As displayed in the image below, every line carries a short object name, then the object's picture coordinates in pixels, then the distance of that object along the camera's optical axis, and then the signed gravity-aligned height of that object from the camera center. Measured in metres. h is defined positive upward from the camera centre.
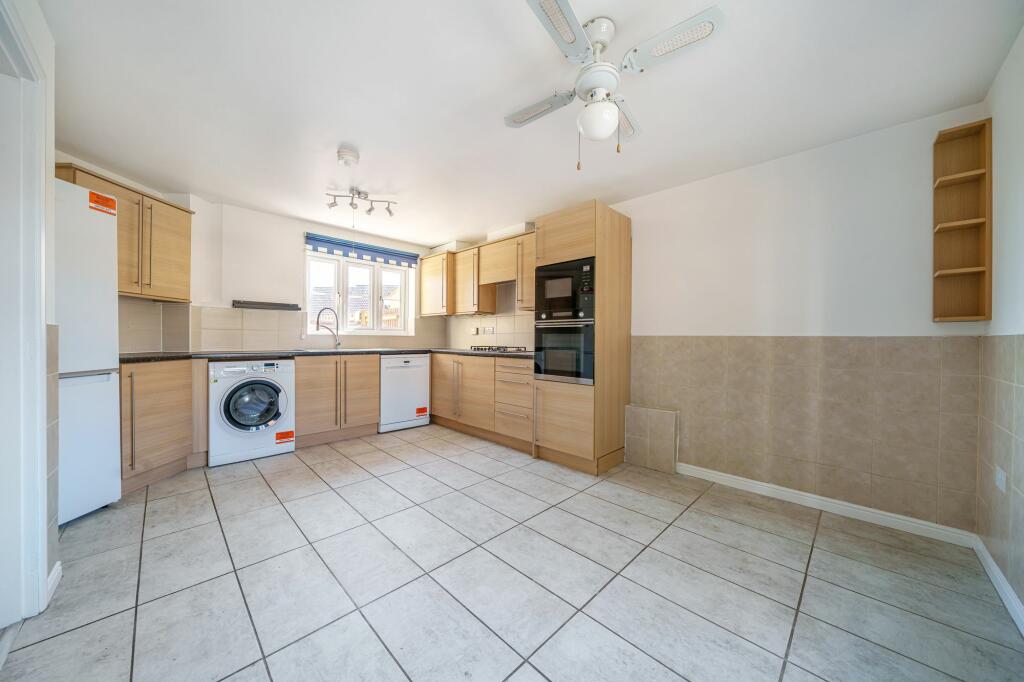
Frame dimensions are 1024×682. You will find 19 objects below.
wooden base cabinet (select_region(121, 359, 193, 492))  2.40 -0.59
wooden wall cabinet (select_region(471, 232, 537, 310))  3.79 +0.83
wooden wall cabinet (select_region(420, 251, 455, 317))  4.67 +0.71
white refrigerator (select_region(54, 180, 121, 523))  1.96 -0.07
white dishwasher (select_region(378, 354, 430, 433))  4.04 -0.62
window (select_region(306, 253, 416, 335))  4.28 +0.57
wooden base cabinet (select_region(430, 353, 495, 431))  3.77 -0.57
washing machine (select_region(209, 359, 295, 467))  2.99 -0.62
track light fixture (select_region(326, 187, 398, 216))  3.29 +1.32
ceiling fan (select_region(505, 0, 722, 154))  1.26 +1.12
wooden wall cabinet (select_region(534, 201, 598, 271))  2.95 +0.90
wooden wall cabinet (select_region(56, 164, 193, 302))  2.67 +0.76
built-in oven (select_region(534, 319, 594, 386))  2.94 -0.11
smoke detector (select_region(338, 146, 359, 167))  2.52 +1.29
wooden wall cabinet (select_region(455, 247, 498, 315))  4.36 +0.62
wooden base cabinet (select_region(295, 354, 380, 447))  3.46 -0.59
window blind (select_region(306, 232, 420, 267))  4.19 +1.09
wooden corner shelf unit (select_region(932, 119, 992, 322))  1.86 +0.61
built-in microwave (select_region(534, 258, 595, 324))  2.96 +0.40
